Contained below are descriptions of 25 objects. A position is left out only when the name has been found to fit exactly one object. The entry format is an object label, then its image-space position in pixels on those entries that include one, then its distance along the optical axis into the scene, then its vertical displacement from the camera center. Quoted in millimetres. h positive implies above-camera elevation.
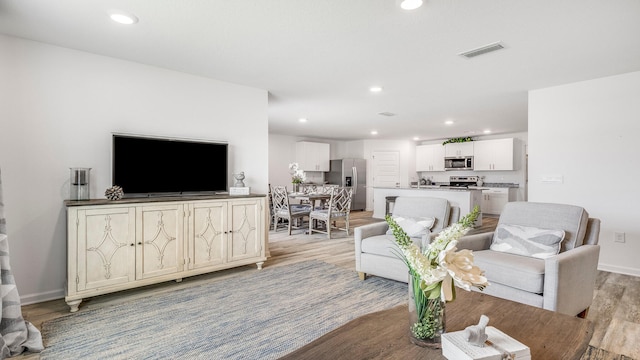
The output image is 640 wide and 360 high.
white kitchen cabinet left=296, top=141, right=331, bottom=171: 9562 +660
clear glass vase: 1235 -559
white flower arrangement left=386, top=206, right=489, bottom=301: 1127 -325
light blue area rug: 2137 -1178
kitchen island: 6747 -389
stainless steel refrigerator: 9875 +28
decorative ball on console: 3053 -179
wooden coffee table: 1210 -670
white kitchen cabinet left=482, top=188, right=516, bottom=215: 8297 -535
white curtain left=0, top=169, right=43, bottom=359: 2109 -1030
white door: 10367 +309
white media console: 2760 -661
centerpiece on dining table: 6859 +12
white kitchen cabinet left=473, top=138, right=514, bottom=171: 8336 +658
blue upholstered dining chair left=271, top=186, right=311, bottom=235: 6215 -660
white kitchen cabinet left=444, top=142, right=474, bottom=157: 9194 +874
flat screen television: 3309 +108
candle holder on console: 3006 -93
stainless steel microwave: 9133 +455
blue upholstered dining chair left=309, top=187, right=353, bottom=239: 5957 -645
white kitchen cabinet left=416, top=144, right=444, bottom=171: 9945 +663
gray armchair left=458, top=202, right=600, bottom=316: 2238 -642
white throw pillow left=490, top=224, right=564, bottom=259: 2623 -543
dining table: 6141 -397
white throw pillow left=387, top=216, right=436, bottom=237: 3434 -528
